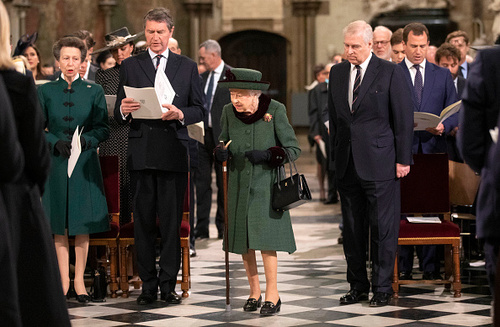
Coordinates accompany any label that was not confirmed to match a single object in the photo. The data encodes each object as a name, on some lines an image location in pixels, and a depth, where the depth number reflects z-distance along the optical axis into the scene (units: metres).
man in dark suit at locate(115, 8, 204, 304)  11.67
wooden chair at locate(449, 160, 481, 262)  13.24
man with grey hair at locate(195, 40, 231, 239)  17.79
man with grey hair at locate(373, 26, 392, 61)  14.61
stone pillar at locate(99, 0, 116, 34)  38.28
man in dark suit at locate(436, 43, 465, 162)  14.35
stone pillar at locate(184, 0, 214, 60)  40.18
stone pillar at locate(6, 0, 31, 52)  33.52
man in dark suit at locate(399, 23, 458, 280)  13.17
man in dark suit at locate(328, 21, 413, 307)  11.41
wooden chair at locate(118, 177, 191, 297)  12.21
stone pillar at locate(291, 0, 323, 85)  40.12
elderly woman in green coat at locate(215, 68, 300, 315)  10.93
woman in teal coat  11.65
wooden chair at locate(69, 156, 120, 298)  12.27
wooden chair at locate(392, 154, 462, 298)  12.63
